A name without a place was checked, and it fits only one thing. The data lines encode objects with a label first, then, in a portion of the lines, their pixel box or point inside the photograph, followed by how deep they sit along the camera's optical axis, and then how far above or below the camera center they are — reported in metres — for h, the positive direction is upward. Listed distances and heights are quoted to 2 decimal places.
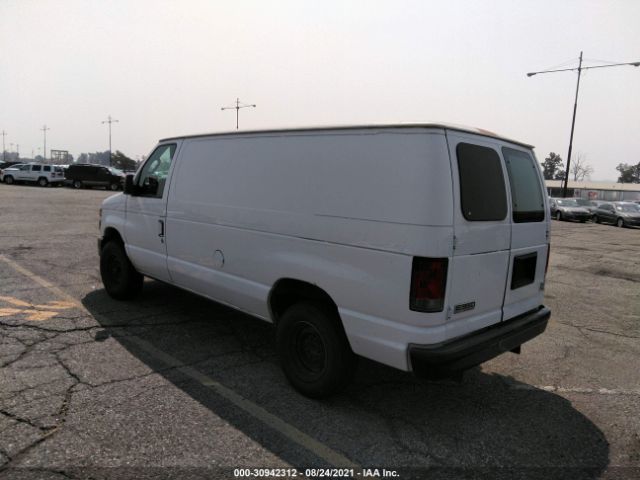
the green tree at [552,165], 134.38 +9.79
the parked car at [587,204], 28.29 -0.24
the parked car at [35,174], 39.12 -0.38
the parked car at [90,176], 37.69 -0.25
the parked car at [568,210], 27.39 -0.66
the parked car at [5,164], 50.58 +0.43
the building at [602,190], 83.03 +2.15
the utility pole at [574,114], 29.14 +5.81
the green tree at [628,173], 131.50 +8.53
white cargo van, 3.00 -0.41
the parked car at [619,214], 25.55 -0.68
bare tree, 106.75 +6.97
